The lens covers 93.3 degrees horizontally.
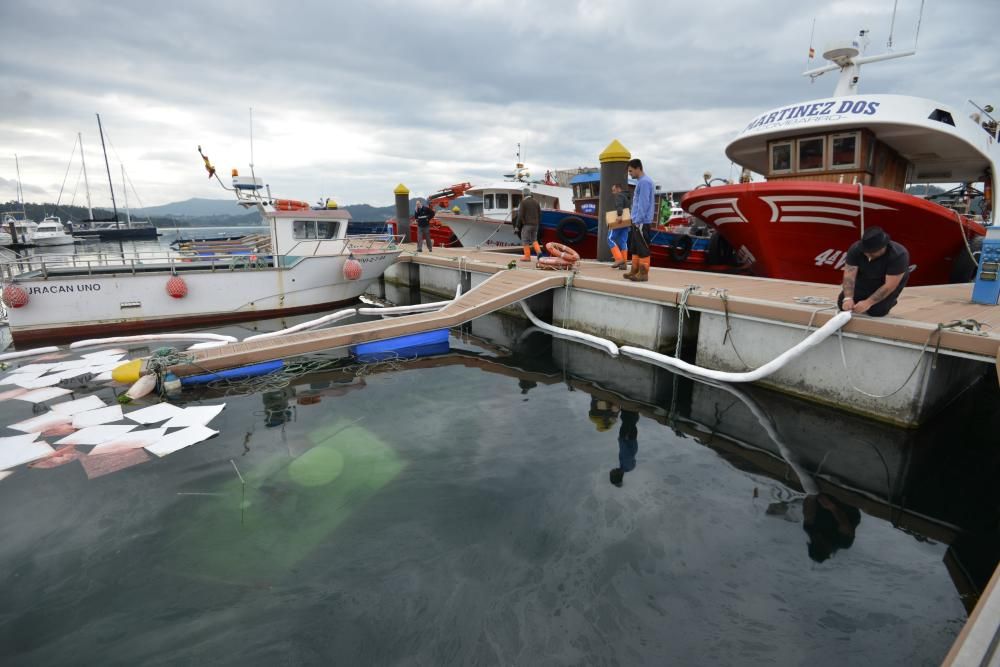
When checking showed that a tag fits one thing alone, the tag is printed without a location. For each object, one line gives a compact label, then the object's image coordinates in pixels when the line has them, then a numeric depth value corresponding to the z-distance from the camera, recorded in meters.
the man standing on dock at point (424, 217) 15.66
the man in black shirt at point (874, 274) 4.90
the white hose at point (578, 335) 8.07
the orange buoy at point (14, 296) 9.38
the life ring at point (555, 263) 9.79
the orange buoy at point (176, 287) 10.72
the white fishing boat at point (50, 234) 48.38
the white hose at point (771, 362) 5.30
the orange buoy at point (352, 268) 12.99
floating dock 5.10
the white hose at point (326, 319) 8.85
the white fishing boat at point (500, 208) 18.39
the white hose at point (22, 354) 7.79
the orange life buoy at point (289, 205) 12.41
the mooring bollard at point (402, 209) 17.89
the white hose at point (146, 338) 8.62
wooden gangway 6.72
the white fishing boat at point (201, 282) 9.89
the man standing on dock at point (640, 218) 7.61
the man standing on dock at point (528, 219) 11.70
